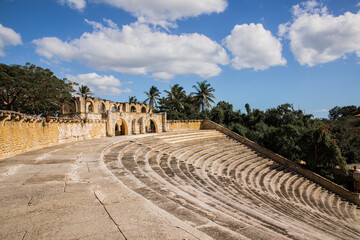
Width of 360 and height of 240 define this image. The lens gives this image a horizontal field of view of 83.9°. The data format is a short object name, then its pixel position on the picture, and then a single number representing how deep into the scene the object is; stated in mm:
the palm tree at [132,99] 44038
